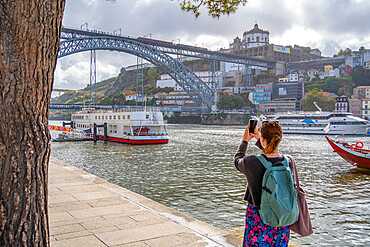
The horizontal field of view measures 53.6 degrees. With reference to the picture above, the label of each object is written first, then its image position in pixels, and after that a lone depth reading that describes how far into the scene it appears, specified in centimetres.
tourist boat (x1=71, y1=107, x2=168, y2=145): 2356
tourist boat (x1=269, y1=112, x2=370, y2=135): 3778
